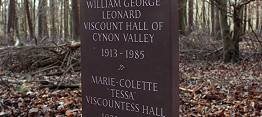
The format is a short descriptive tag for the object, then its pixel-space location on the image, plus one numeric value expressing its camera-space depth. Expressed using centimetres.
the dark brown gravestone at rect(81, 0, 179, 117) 297
